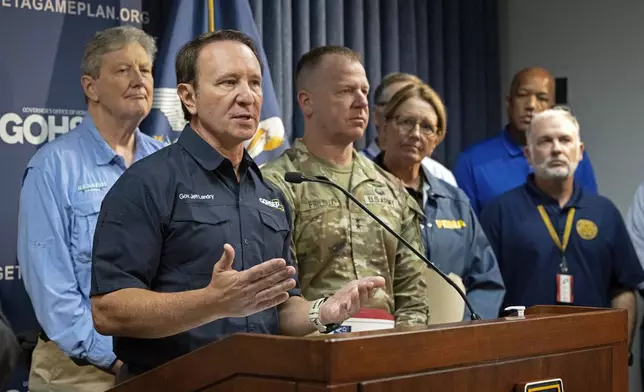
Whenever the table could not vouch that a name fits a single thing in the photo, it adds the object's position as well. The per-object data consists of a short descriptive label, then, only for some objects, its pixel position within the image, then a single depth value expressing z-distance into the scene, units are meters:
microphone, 2.35
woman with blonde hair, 3.76
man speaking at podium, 2.04
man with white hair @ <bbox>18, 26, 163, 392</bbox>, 3.02
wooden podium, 1.55
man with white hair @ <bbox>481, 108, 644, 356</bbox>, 4.16
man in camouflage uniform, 3.11
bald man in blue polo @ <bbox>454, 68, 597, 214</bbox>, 4.85
